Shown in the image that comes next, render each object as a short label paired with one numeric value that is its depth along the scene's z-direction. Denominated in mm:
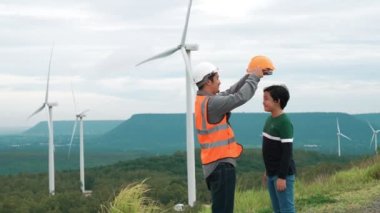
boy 6805
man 6293
